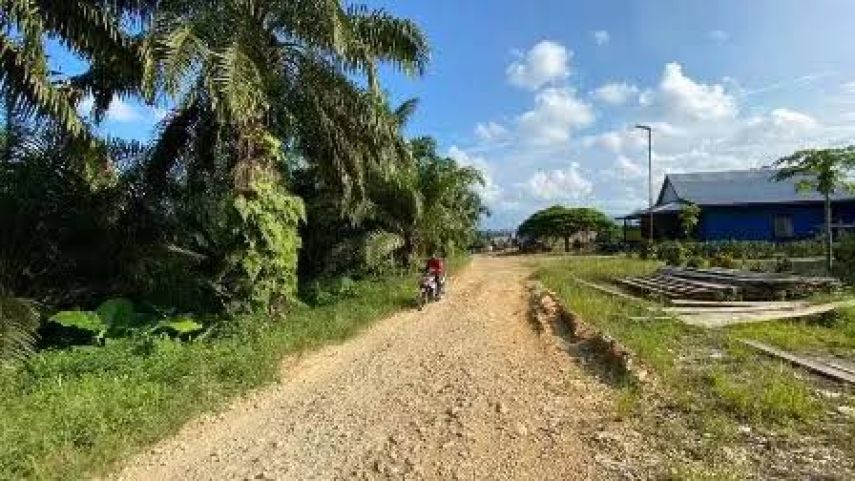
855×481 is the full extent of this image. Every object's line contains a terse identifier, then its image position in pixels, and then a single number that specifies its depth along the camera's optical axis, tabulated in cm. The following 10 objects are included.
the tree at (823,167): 2252
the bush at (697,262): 2608
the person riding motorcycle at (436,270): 1736
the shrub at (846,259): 1896
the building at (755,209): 3769
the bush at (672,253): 2880
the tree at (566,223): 5116
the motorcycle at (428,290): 1675
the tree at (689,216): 3575
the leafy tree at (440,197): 2367
